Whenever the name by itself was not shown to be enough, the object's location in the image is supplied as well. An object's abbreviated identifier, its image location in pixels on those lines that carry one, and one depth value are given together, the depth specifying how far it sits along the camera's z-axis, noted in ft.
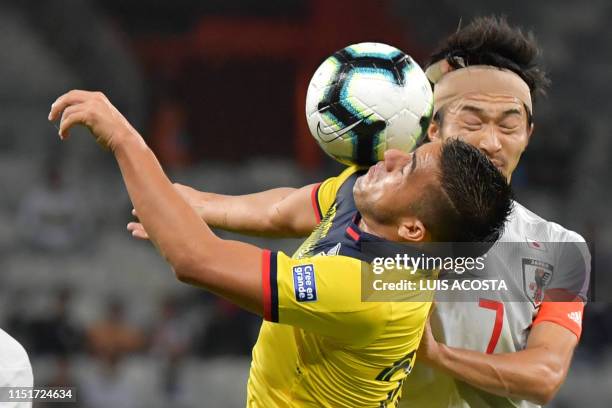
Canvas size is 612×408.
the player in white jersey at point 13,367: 19.33
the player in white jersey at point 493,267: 23.11
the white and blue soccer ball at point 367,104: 21.25
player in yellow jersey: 18.02
